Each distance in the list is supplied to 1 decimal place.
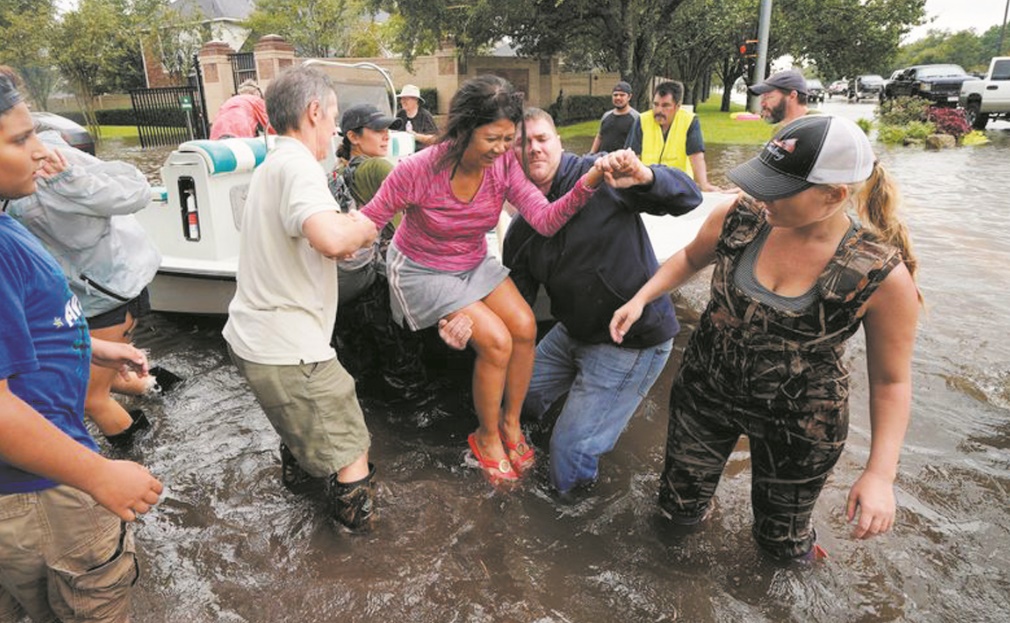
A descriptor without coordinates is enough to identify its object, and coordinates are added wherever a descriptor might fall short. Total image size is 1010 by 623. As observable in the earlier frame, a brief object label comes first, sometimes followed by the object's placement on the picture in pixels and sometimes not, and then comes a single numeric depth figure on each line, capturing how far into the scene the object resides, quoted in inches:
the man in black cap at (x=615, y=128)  302.8
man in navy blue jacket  114.1
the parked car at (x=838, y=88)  2078.7
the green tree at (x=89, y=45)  976.9
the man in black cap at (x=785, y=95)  219.8
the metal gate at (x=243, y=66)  858.6
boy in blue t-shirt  56.1
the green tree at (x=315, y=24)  1192.5
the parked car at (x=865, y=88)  1708.9
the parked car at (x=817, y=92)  1481.9
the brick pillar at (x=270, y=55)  770.8
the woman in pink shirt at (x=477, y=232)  105.3
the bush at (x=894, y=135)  676.7
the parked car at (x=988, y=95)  783.1
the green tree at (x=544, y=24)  840.3
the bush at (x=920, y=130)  672.4
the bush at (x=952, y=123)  682.2
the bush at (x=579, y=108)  1095.0
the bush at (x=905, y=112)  743.7
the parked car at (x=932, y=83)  889.5
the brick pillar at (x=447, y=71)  986.7
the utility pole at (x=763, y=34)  494.0
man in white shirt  84.9
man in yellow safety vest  245.3
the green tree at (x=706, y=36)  1024.9
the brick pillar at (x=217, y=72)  887.7
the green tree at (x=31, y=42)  943.3
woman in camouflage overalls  77.4
